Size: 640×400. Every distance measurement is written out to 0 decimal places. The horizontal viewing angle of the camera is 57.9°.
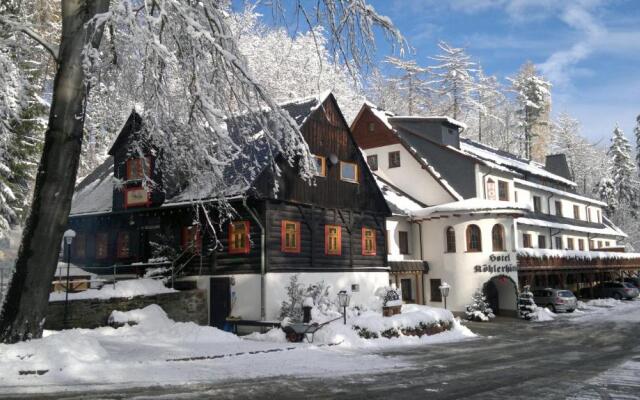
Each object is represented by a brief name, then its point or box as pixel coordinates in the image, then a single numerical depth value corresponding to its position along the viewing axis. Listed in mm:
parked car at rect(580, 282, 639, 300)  45266
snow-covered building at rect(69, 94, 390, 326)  23516
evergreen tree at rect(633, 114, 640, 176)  76188
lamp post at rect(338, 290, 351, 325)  20312
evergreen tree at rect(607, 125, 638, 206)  72875
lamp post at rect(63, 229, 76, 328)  19219
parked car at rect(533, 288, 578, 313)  35688
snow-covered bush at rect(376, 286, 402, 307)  22375
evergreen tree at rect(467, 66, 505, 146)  70700
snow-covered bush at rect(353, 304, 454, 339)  20375
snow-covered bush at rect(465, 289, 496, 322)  30875
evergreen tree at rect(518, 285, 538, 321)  31686
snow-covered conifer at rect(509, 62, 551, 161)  74312
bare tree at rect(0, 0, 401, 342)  11547
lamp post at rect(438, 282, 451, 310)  27741
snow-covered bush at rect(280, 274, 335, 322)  21859
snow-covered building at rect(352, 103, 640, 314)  32938
